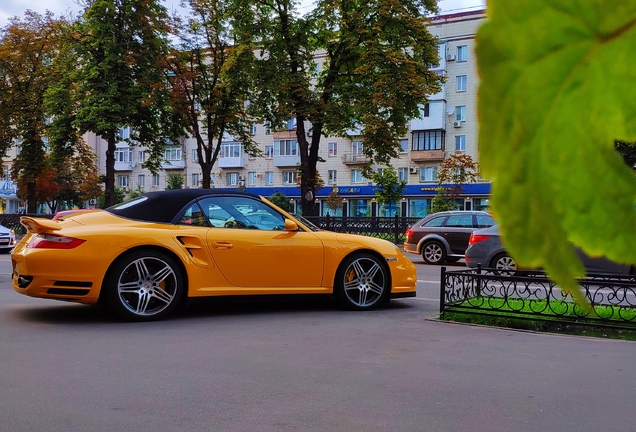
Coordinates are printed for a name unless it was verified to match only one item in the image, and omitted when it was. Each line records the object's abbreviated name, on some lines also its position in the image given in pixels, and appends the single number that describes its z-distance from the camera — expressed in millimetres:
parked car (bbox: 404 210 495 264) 14320
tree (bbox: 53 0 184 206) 19047
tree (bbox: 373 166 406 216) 24850
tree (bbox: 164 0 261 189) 21406
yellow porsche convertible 5539
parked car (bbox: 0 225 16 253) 16578
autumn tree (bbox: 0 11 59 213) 26641
